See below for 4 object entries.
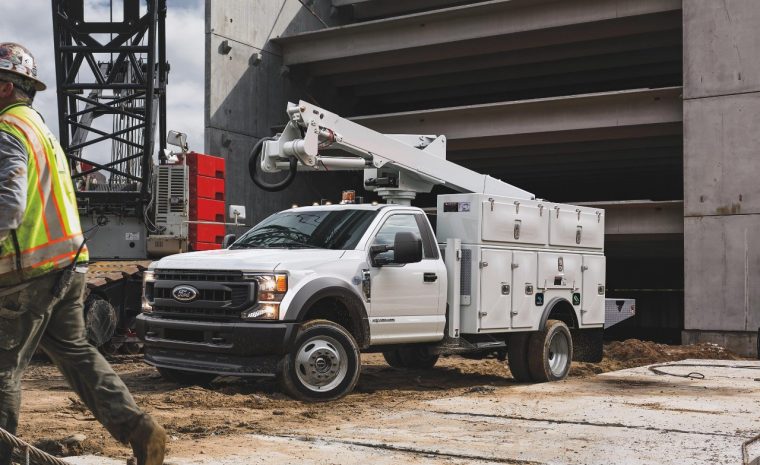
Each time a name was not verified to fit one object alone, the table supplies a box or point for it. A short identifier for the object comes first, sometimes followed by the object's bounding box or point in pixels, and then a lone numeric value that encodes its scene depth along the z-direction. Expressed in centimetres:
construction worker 459
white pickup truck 912
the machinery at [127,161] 1616
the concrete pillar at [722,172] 1986
